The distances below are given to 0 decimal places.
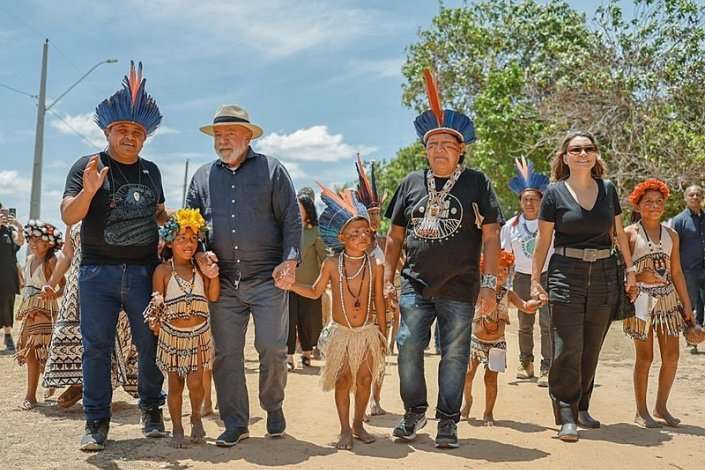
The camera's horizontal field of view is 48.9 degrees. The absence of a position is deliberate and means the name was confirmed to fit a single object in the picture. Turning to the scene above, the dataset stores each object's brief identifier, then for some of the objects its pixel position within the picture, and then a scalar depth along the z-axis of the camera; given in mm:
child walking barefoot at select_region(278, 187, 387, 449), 5578
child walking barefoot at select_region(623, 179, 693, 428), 6387
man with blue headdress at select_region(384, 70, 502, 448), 5621
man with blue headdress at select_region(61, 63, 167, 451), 5492
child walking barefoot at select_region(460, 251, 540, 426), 6324
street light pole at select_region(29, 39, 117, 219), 20344
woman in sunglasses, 5965
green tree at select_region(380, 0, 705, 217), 16219
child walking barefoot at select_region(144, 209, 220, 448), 5473
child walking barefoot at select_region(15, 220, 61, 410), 7027
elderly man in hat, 5645
